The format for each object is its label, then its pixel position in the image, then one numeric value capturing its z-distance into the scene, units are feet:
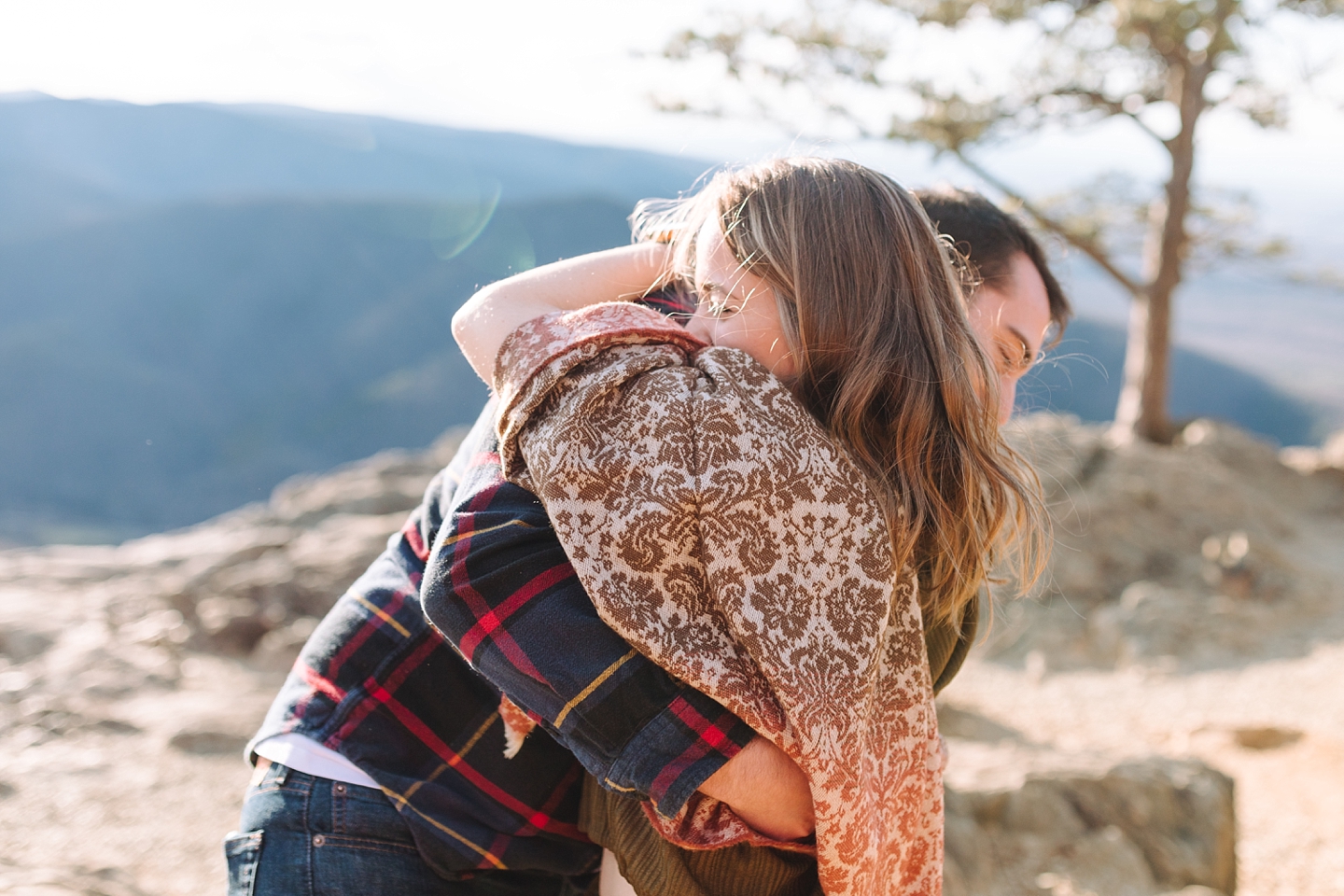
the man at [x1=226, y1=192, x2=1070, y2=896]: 2.81
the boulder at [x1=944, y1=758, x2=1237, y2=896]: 6.65
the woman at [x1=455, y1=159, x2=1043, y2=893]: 2.72
